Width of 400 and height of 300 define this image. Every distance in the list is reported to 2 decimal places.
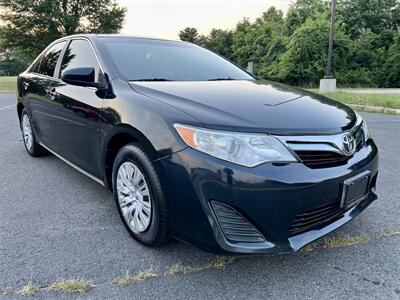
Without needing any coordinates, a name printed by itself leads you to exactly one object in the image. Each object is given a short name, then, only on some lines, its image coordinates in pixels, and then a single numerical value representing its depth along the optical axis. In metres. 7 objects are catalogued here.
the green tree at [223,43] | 44.05
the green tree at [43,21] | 26.50
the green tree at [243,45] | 33.72
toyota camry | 1.93
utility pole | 14.31
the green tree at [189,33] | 59.63
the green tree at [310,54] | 23.81
